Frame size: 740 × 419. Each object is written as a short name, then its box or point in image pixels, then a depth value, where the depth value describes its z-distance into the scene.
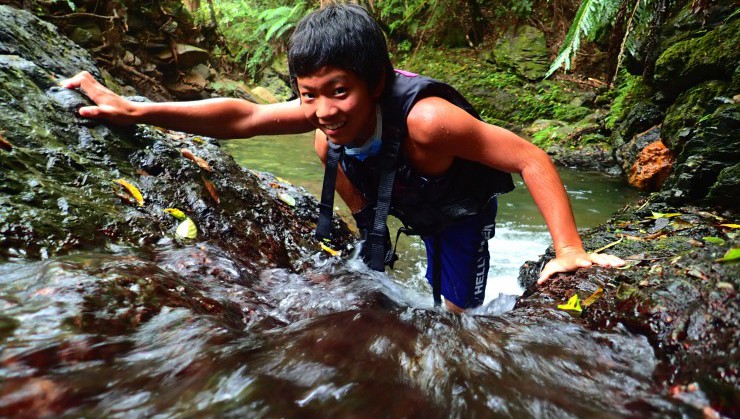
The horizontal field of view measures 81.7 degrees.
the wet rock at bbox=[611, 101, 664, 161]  6.61
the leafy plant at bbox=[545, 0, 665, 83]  4.36
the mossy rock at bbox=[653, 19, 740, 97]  4.91
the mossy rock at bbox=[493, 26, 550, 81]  11.48
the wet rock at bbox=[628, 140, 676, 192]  5.84
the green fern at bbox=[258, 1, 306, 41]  15.15
